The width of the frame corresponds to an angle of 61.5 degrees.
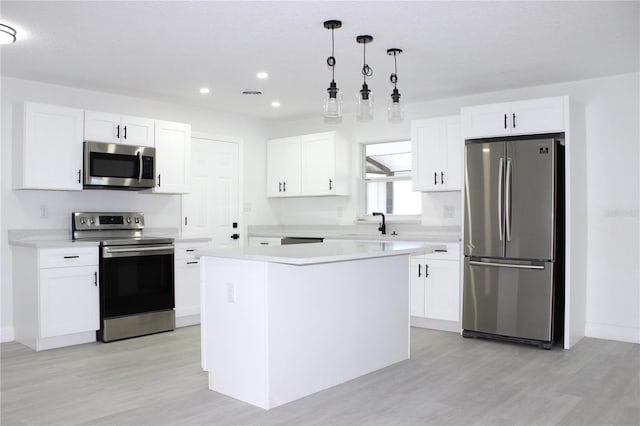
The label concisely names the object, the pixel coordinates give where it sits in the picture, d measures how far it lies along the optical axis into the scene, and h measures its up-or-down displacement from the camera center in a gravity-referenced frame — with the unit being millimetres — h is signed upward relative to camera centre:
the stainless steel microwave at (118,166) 4945 +445
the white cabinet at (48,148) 4632 +570
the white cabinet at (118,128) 4988 +810
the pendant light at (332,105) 3191 +644
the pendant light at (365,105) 3280 +656
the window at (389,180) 6203 +390
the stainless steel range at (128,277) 4773 -596
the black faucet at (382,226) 6052 -153
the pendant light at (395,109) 3430 +664
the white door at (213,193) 6207 +237
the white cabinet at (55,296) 4449 -710
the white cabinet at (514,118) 4598 +842
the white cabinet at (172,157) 5516 +587
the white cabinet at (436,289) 5121 -742
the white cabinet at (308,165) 6387 +583
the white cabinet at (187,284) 5391 -728
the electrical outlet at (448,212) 5703 +7
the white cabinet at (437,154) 5340 +596
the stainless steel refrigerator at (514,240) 4543 -239
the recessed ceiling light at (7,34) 3521 +1192
